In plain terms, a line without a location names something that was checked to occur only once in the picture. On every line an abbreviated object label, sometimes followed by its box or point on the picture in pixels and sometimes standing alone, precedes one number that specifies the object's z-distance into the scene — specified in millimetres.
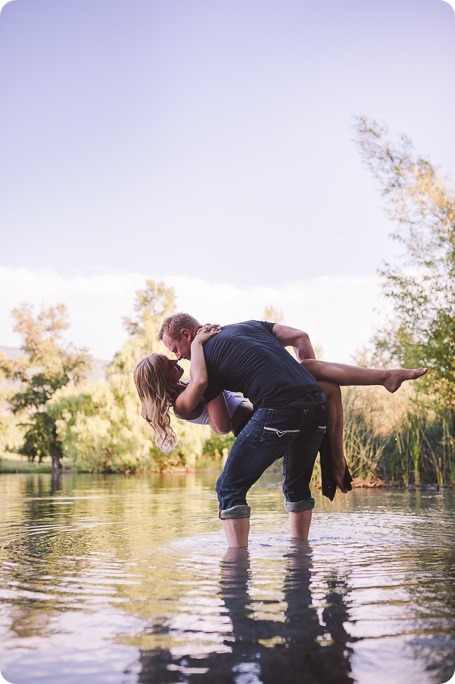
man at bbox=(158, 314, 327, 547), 3697
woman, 4004
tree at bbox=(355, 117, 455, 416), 9961
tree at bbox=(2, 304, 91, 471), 29238
